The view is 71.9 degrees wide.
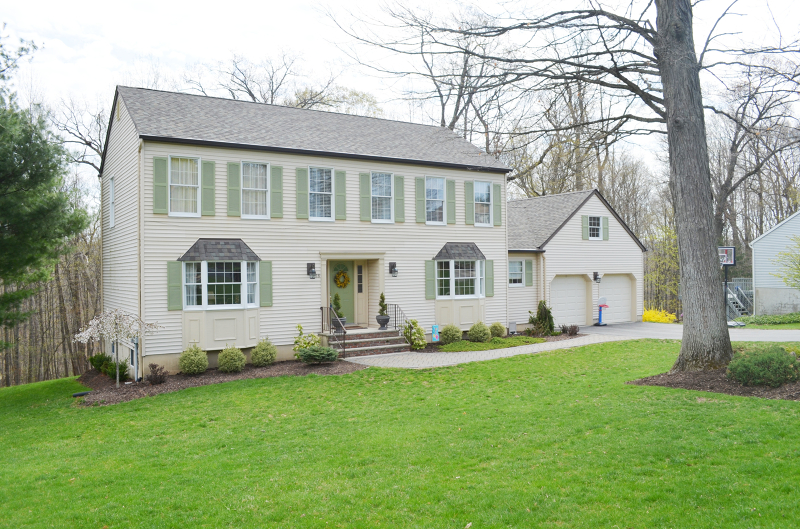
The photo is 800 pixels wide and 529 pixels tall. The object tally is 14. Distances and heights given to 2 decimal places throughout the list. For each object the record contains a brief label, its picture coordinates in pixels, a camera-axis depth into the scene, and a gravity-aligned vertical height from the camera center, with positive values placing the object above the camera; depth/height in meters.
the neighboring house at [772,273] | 27.03 +0.50
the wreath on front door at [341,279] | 17.19 +0.37
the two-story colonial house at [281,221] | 13.90 +2.05
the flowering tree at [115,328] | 12.79 -0.78
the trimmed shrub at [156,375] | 12.89 -1.92
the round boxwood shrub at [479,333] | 17.73 -1.43
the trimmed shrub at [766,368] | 8.68 -1.34
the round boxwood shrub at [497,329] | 18.53 -1.38
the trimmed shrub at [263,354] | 14.35 -1.63
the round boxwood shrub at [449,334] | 17.39 -1.43
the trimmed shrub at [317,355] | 14.07 -1.62
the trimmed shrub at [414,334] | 16.47 -1.33
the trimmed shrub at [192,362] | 13.40 -1.68
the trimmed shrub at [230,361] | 13.69 -1.70
